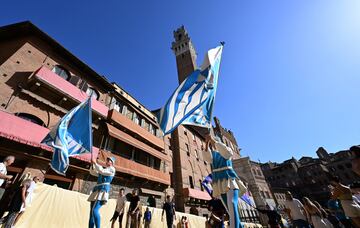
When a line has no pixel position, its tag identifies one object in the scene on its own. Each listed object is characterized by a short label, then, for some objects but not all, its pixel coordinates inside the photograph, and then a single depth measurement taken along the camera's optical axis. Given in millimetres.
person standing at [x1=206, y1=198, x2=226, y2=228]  3539
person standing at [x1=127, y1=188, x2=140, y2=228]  7078
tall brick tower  40219
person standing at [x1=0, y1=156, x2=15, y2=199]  3672
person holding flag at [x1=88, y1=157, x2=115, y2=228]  3407
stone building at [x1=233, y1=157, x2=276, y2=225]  31641
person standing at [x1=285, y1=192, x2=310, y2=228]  5150
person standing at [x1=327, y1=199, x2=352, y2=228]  5113
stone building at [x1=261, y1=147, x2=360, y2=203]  44431
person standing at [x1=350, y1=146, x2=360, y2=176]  2691
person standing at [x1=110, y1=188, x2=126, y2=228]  6067
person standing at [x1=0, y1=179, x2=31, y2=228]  4238
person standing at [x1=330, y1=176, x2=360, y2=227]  3548
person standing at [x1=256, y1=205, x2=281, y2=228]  5390
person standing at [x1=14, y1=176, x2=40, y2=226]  4827
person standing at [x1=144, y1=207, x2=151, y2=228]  8484
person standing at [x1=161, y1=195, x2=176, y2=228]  8672
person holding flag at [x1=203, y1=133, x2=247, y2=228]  2762
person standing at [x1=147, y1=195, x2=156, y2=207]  15219
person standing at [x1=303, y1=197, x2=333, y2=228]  4672
